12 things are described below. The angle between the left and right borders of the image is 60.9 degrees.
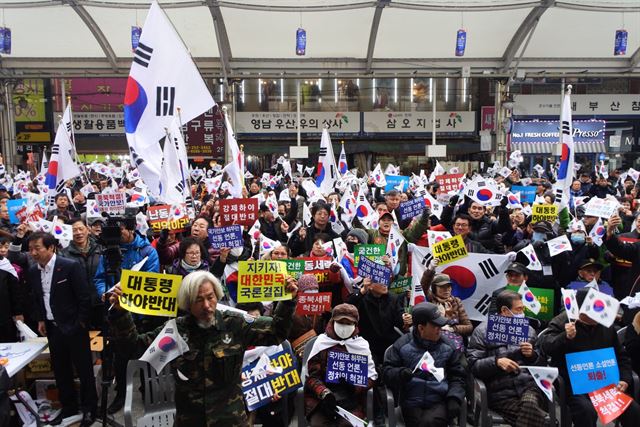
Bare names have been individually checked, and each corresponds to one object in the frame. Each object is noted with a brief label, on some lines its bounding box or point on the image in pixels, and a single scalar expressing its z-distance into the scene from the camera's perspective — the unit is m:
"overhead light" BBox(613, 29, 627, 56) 19.09
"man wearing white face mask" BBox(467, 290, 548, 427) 4.30
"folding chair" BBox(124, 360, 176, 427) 4.37
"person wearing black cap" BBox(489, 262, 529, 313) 5.28
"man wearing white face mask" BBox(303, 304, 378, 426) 4.34
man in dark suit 4.95
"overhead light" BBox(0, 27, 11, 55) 17.91
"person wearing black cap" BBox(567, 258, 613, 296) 5.75
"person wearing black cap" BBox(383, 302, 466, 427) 4.27
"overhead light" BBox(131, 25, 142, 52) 17.62
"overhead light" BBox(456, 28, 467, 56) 19.14
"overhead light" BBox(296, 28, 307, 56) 18.80
